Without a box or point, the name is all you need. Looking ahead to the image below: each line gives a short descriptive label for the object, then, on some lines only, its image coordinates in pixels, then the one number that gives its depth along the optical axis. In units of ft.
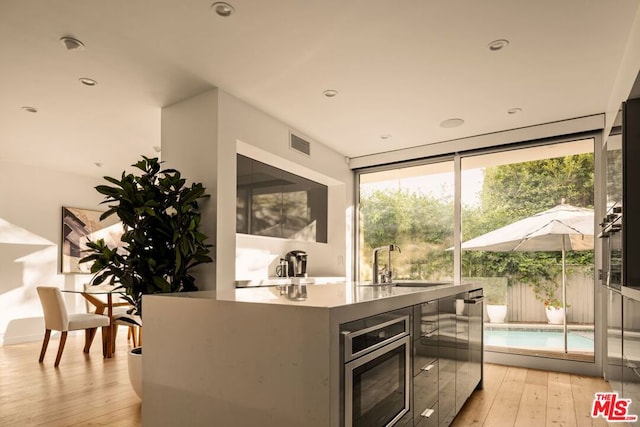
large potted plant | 10.40
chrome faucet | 10.41
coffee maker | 16.10
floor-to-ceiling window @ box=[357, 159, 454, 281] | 17.06
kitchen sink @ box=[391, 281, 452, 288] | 11.76
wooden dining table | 15.88
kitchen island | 4.59
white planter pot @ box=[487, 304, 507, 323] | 15.35
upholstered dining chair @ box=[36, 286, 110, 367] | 14.93
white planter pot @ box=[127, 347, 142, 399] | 10.18
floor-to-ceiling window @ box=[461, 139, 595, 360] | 14.21
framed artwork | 21.33
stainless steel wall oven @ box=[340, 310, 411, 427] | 4.82
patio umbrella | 14.17
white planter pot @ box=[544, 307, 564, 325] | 14.47
